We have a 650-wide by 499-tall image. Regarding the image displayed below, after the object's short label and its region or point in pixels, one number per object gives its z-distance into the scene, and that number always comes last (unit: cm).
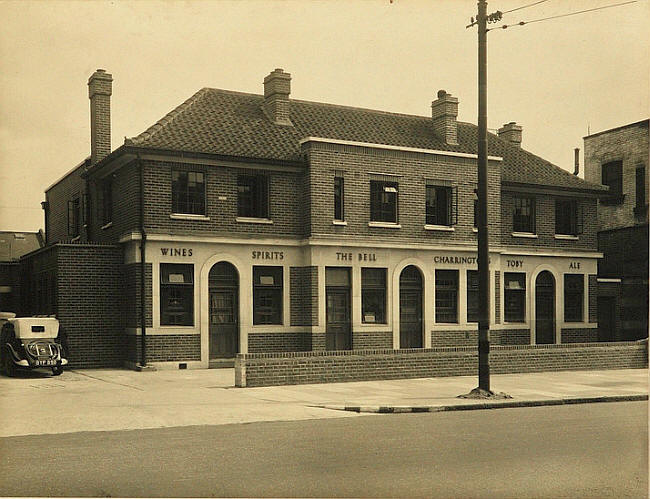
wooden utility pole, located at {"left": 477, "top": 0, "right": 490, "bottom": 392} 1600
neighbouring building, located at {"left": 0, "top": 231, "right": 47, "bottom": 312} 3014
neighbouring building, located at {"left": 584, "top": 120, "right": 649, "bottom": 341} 3234
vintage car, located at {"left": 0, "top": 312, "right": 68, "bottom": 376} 2047
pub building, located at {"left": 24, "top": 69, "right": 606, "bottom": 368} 2412
